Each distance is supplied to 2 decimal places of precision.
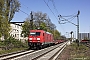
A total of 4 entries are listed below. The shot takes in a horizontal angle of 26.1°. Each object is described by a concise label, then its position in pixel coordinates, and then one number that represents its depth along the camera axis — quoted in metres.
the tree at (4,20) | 32.12
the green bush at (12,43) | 35.64
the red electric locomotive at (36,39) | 33.62
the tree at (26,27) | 67.29
